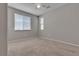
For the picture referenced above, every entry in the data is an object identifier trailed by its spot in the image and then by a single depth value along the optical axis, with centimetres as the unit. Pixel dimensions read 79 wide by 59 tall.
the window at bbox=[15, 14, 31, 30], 354
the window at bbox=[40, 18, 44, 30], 466
